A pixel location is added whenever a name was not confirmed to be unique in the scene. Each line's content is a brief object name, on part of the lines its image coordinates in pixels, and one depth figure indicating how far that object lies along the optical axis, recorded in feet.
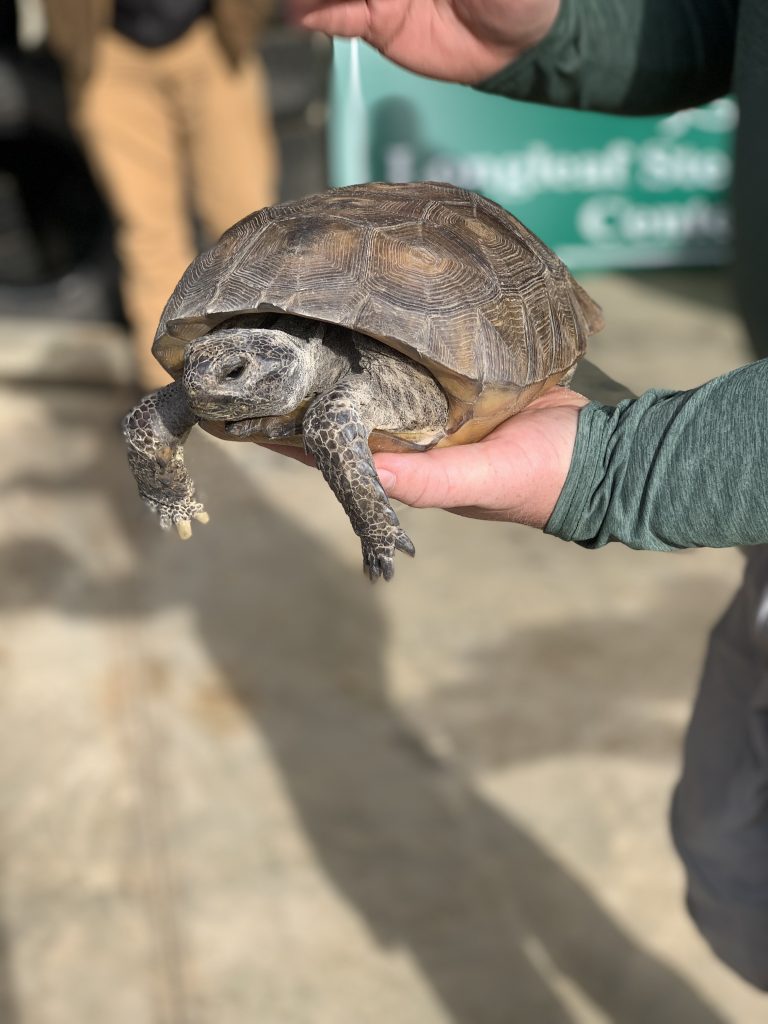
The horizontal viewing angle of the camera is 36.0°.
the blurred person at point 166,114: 9.32
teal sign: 14.74
